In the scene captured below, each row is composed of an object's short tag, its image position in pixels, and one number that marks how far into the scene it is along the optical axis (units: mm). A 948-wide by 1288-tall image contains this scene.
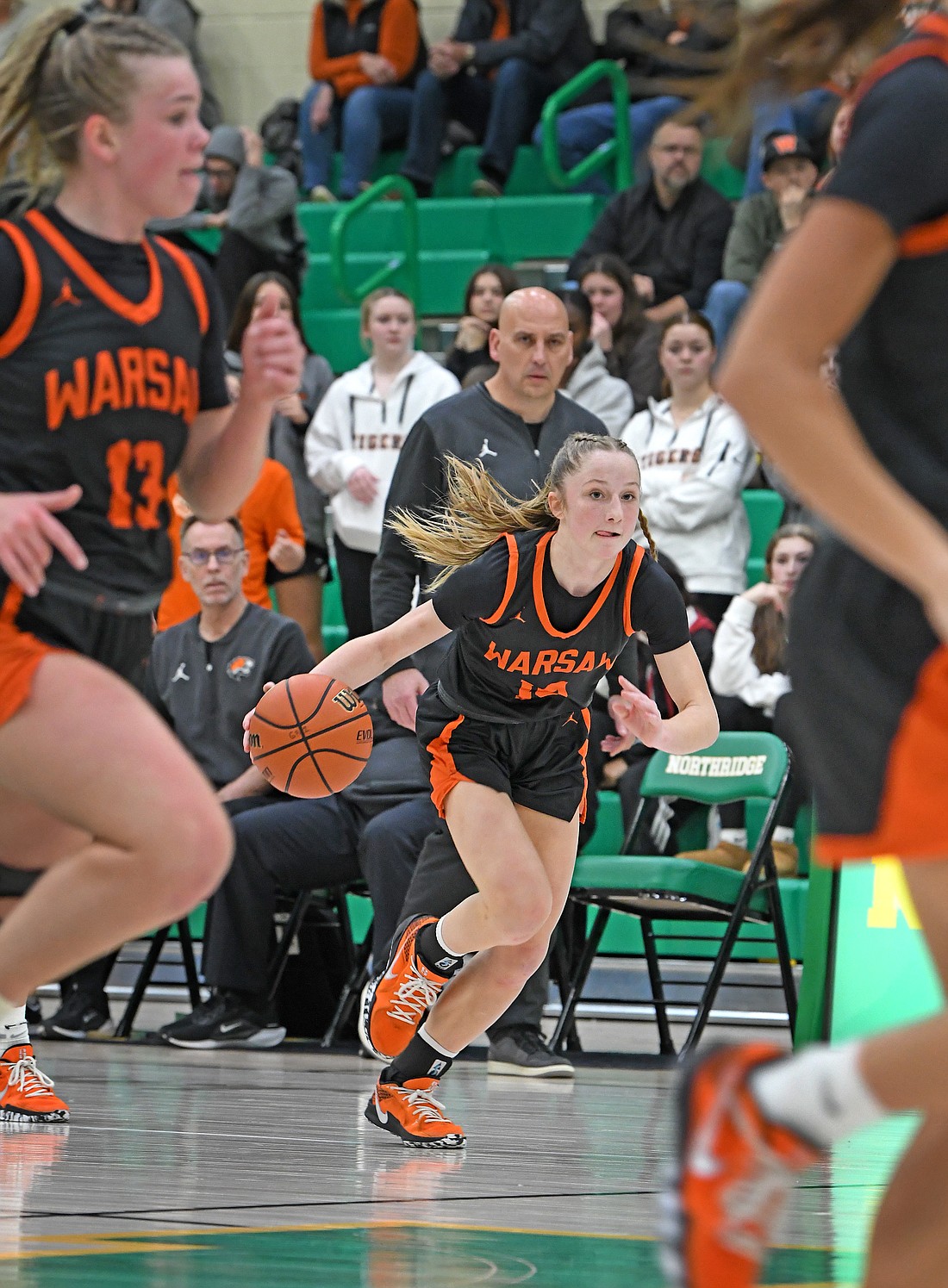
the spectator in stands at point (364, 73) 26594
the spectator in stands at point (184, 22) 27641
